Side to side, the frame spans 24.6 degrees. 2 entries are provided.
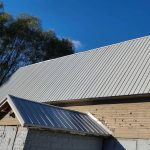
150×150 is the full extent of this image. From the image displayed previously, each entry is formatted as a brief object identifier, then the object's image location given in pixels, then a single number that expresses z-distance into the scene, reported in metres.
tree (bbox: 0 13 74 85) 43.97
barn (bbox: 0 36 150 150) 14.93
